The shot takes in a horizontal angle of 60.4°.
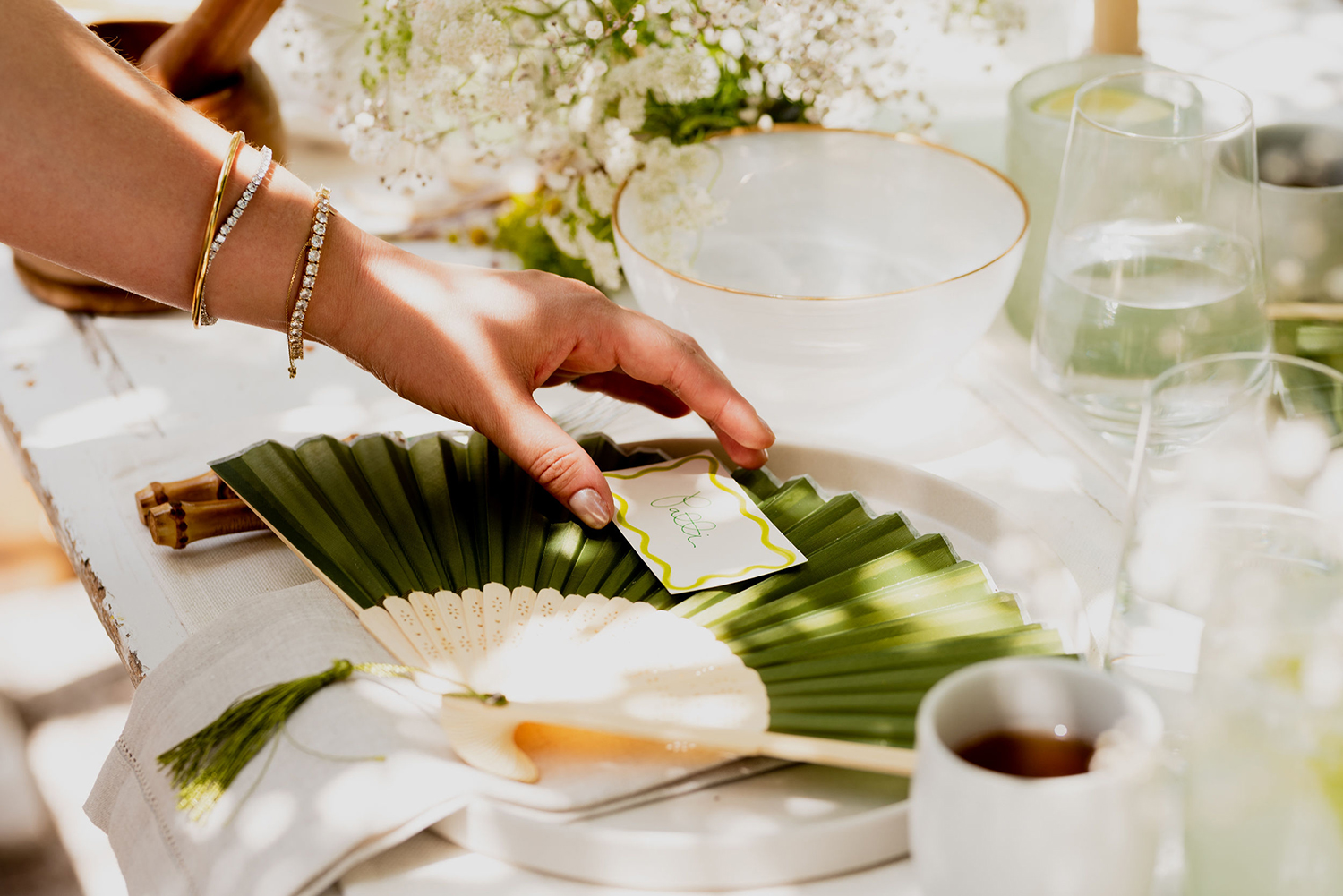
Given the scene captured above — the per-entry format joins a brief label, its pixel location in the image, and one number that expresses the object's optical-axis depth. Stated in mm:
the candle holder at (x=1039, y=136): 1148
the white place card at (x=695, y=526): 799
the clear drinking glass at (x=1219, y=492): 570
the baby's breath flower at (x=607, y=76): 1069
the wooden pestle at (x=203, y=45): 1218
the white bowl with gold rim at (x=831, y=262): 991
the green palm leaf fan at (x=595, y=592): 649
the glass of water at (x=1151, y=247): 972
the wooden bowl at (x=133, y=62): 1283
